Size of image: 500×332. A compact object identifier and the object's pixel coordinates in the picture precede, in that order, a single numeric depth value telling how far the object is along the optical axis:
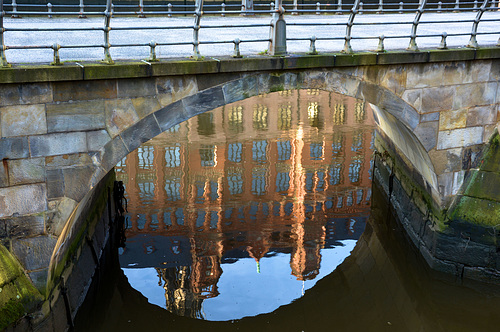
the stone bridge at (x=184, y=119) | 7.79
